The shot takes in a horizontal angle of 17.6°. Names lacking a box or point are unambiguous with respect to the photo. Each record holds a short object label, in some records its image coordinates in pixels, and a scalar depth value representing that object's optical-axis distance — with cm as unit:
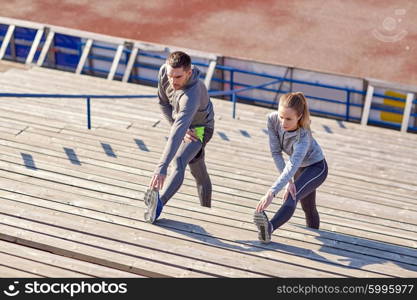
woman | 1247
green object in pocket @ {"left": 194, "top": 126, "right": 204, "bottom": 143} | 1392
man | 1289
